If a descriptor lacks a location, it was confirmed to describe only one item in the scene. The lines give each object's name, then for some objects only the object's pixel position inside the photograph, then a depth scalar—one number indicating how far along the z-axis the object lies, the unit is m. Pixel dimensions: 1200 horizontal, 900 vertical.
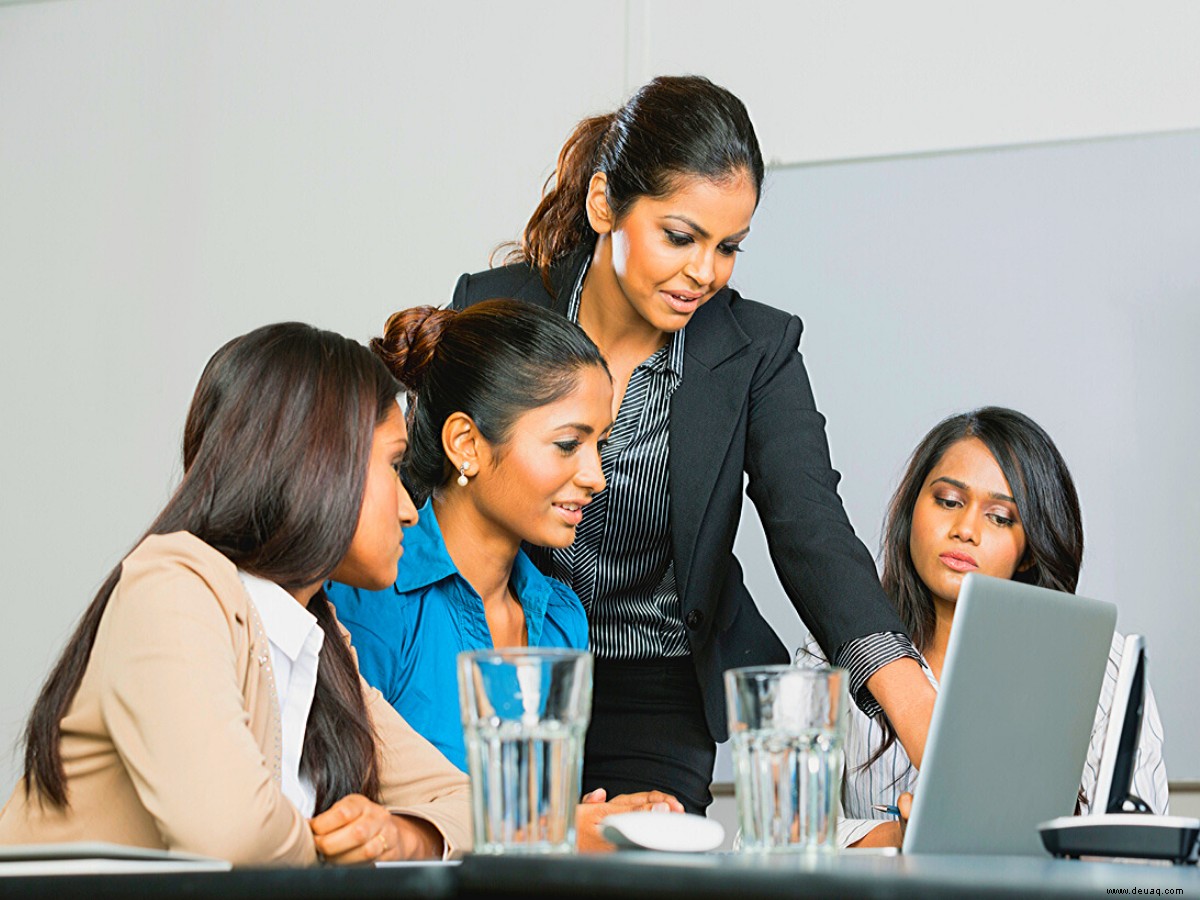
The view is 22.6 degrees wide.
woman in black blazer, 3.45
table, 1.73
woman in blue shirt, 3.38
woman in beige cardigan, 2.26
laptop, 2.29
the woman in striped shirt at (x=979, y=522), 4.23
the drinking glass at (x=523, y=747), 1.99
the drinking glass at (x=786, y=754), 2.05
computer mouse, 2.07
